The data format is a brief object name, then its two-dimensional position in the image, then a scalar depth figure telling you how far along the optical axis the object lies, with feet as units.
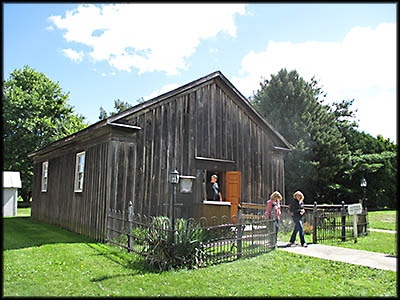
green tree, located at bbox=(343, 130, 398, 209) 98.63
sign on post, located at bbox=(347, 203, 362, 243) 40.50
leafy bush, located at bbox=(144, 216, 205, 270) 25.62
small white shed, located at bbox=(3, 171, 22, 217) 80.53
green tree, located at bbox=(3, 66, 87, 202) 106.42
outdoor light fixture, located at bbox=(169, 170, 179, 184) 26.78
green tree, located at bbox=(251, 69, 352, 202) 90.12
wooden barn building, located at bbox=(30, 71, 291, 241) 38.09
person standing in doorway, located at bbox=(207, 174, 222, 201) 42.44
